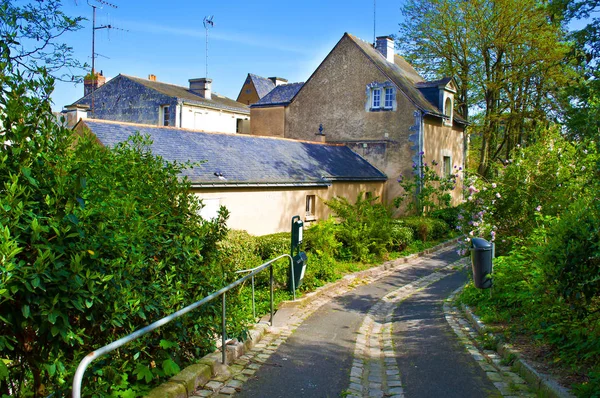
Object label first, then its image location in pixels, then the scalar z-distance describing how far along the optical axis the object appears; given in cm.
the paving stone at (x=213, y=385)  517
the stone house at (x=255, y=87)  5397
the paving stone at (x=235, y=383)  538
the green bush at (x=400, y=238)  1818
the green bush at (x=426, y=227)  2059
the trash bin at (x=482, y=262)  841
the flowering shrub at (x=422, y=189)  2398
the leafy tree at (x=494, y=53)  2770
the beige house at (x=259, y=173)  1697
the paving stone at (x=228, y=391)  514
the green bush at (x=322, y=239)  1474
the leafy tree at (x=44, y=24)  557
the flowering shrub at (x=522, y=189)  1030
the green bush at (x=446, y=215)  2383
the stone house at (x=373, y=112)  2542
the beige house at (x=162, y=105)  3328
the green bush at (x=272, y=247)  1390
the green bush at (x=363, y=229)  1633
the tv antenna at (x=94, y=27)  2646
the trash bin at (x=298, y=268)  1073
